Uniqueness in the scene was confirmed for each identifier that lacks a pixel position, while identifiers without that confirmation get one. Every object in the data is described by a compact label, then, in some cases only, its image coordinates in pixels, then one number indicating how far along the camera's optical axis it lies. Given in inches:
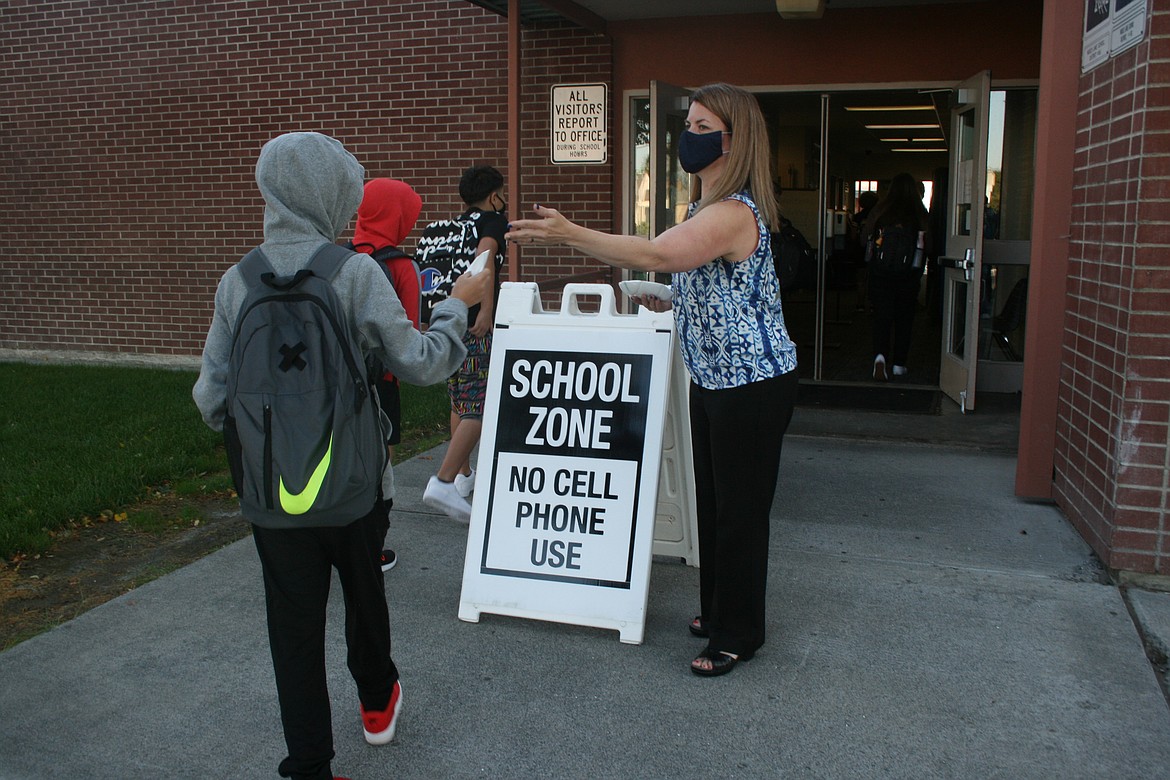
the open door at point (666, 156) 294.4
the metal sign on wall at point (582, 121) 338.3
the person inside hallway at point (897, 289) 366.6
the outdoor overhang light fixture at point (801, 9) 275.9
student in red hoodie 145.3
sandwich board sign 155.6
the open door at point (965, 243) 298.4
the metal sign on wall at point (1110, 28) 168.4
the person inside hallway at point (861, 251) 630.5
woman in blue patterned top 131.0
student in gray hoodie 104.4
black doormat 316.5
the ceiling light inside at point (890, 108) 554.2
